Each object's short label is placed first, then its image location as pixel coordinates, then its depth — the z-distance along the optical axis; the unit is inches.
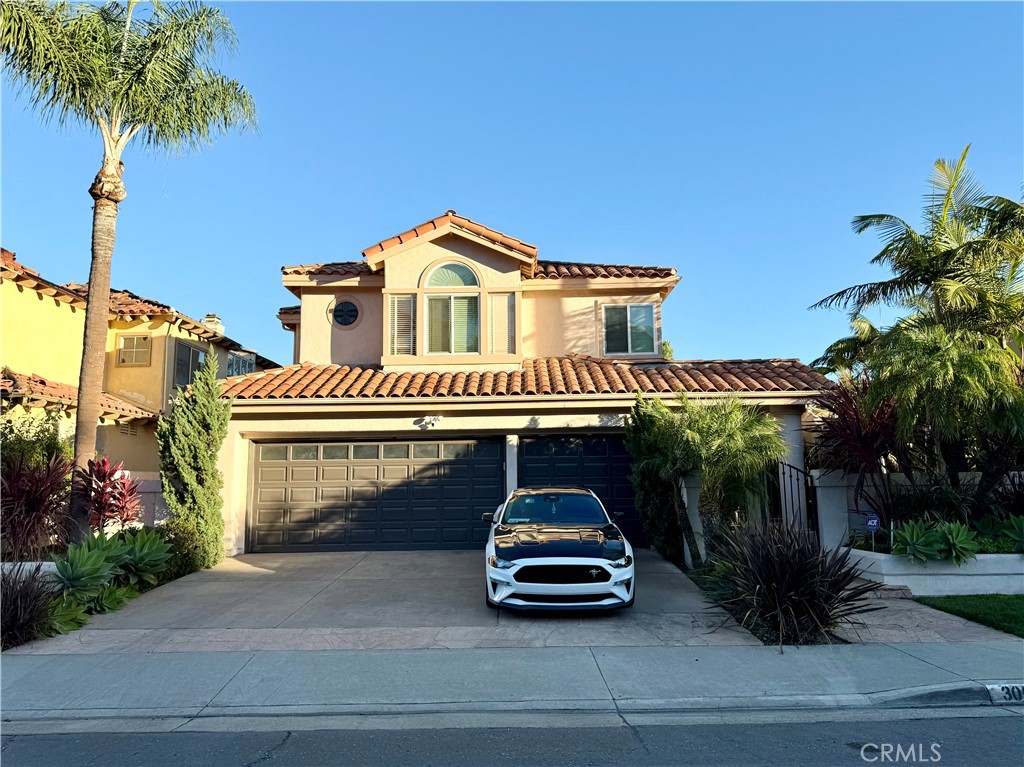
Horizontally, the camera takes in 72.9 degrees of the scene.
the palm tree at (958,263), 467.5
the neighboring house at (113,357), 571.2
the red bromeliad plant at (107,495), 414.6
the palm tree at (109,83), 397.1
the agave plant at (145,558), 390.6
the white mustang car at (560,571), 316.8
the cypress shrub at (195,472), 445.4
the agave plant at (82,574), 340.2
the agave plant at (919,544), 375.9
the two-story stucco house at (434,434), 511.8
